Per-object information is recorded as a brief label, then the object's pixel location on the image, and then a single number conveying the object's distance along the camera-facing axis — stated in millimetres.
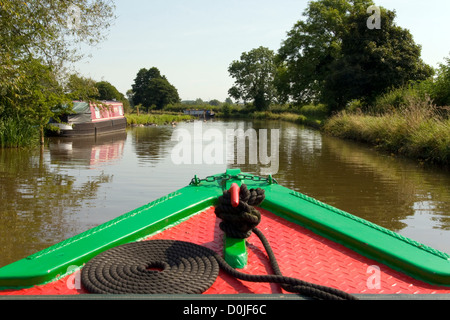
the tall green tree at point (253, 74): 71438
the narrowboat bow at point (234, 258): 1880
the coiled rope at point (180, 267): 1780
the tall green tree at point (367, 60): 24969
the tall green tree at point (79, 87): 14164
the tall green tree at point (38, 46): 10034
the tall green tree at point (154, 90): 70188
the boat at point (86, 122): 19906
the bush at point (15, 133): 13680
